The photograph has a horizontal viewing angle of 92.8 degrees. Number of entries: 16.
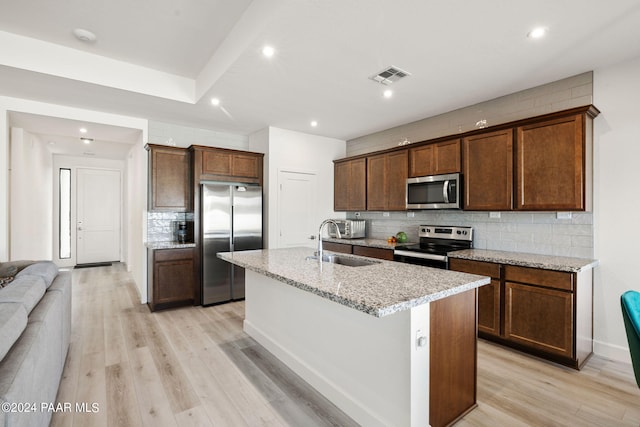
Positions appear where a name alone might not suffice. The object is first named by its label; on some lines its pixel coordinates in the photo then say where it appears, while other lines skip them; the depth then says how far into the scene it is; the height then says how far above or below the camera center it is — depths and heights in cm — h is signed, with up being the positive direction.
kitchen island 162 -77
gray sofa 119 -65
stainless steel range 346 -43
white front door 737 -10
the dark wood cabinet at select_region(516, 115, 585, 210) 272 +44
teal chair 140 -52
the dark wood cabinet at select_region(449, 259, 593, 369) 256 -90
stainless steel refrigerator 429 -28
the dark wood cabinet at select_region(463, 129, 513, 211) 319 +45
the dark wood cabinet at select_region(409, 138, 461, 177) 369 +69
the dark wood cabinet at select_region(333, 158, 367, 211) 499 +46
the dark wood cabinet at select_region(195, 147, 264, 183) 442 +72
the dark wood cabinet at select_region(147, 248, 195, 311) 407 -91
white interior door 497 +5
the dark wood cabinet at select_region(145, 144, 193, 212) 427 +47
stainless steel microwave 364 +26
